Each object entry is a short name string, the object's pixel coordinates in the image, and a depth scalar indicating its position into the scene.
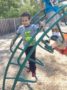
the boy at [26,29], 1.67
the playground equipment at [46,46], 1.24
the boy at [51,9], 1.51
